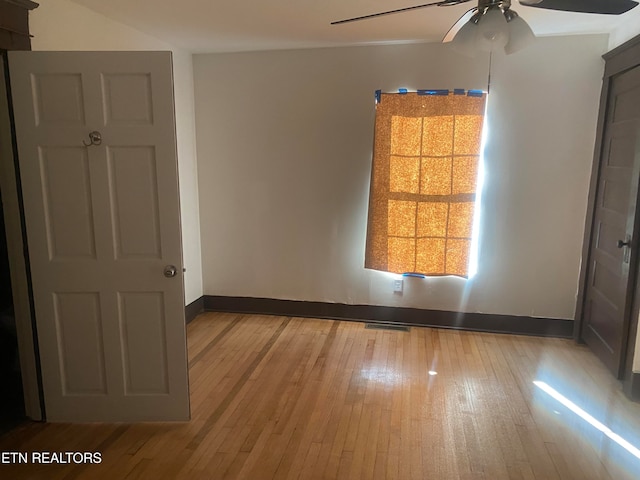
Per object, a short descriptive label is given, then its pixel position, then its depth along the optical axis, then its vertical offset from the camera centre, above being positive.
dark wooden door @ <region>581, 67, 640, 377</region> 3.07 -0.47
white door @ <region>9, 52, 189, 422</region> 2.36 -0.36
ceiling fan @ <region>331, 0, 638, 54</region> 1.91 +0.58
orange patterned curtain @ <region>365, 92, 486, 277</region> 3.84 -0.15
